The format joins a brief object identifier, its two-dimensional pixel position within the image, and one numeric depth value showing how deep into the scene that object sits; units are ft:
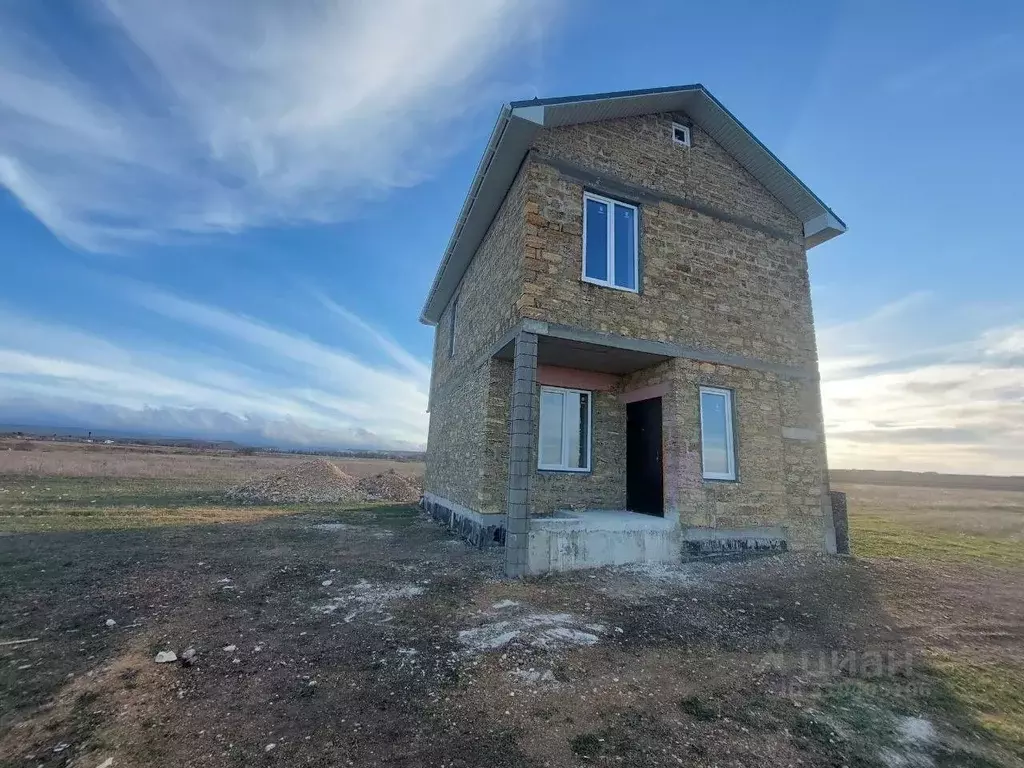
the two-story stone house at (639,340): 25.48
